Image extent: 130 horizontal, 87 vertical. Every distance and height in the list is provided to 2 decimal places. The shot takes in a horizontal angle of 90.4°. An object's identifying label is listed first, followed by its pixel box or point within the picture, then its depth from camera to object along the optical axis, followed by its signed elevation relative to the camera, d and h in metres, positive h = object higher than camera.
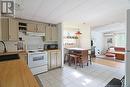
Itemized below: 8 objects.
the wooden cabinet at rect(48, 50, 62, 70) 2.89 -0.73
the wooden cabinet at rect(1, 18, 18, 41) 2.17 +0.50
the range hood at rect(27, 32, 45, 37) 2.67 +0.42
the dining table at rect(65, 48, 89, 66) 3.25 -0.43
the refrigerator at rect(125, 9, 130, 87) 1.12 -0.23
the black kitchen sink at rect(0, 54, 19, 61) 1.16 -0.26
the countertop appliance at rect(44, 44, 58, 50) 3.18 -0.15
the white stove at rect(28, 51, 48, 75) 2.45 -0.70
